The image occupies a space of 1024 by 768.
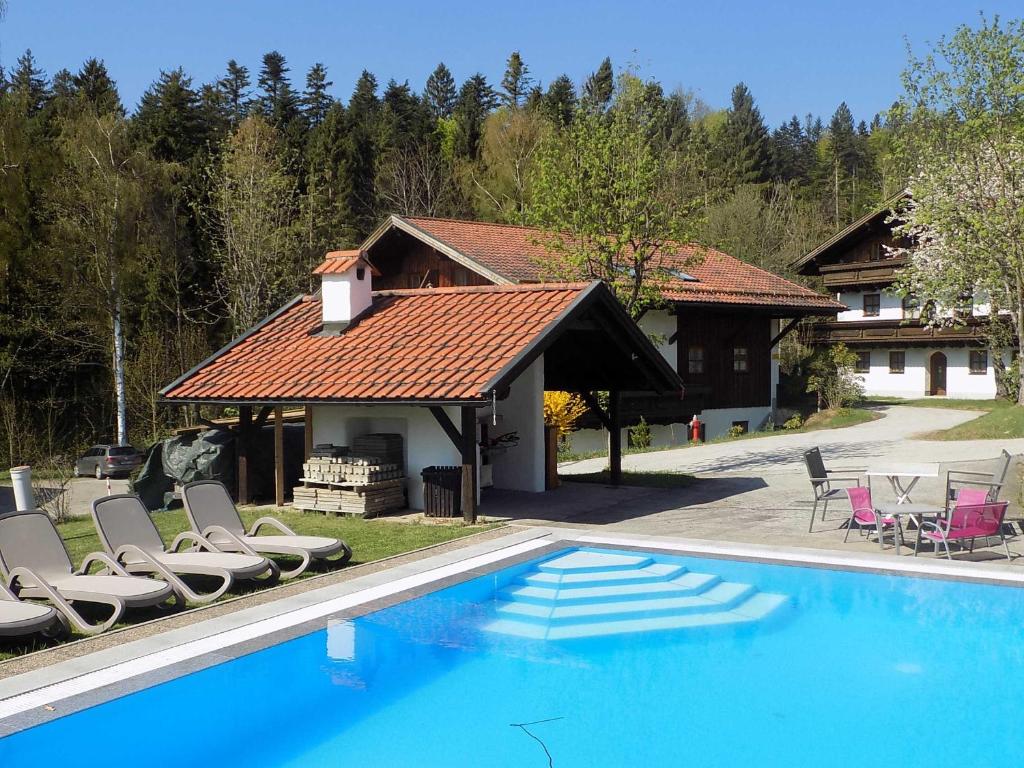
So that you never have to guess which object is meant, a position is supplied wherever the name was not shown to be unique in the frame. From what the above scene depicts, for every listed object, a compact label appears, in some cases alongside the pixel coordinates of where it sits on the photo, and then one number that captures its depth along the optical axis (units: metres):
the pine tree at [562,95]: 56.69
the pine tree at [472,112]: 59.16
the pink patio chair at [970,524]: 11.36
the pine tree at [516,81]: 68.44
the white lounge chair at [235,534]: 11.30
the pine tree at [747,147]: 70.69
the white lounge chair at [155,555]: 10.12
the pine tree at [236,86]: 69.50
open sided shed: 14.68
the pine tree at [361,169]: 54.38
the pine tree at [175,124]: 44.78
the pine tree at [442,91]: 78.56
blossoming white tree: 25.69
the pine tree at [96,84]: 45.09
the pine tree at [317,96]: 69.06
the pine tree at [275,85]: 64.81
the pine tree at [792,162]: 78.12
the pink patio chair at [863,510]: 12.80
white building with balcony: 42.09
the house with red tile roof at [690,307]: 29.50
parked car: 29.94
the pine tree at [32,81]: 47.66
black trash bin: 15.02
